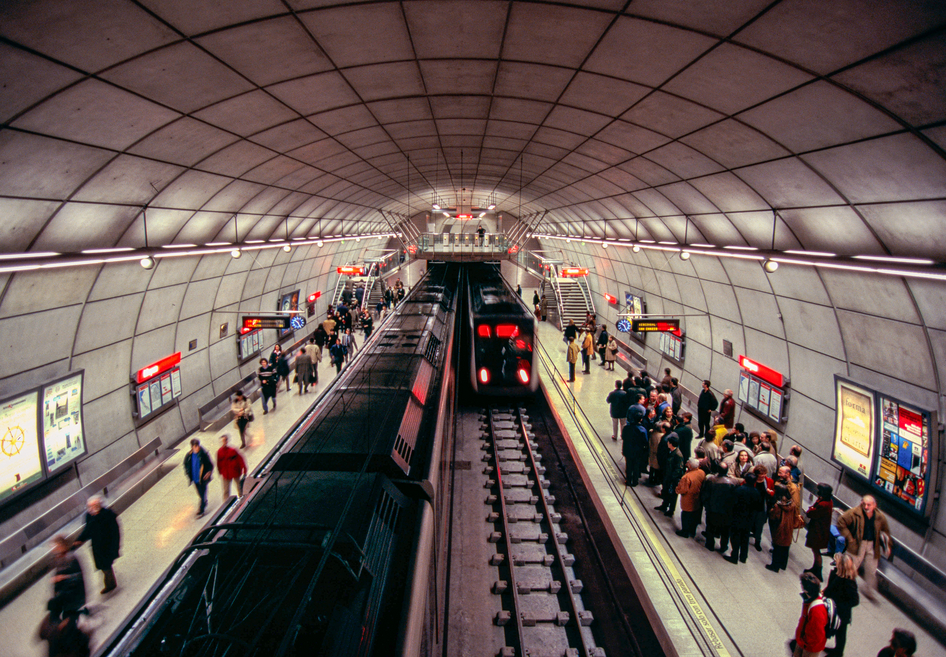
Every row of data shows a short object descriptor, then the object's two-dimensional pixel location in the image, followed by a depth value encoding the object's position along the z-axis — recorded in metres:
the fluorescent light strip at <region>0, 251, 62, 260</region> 4.60
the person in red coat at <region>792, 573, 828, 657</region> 4.40
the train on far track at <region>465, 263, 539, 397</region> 11.04
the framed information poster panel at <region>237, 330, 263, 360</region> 14.55
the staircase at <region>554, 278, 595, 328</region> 24.45
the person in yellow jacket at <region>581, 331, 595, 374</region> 16.09
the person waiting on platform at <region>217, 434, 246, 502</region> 7.68
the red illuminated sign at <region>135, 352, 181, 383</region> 9.82
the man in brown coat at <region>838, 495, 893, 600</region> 5.91
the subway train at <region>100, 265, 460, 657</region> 2.46
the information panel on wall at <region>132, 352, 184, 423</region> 9.74
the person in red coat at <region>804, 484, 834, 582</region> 6.30
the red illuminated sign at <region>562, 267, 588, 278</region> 18.23
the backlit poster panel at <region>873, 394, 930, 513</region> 6.36
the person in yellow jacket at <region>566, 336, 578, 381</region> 14.56
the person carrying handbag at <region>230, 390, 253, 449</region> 9.77
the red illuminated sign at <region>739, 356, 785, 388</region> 9.64
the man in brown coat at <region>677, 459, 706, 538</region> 6.78
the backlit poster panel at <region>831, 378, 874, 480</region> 7.30
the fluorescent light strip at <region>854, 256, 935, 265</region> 4.49
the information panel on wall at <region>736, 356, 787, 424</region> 9.62
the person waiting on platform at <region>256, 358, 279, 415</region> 12.02
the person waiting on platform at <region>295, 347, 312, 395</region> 13.55
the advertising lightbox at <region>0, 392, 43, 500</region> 6.62
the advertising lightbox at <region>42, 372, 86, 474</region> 7.42
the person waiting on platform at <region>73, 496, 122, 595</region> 5.55
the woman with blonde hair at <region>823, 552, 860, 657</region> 4.86
